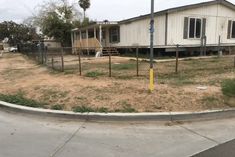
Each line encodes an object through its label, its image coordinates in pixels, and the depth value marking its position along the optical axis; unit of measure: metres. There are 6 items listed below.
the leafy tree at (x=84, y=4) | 30.98
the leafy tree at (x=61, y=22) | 21.86
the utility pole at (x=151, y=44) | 4.39
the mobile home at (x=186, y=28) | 11.93
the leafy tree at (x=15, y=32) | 36.32
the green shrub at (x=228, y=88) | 4.48
